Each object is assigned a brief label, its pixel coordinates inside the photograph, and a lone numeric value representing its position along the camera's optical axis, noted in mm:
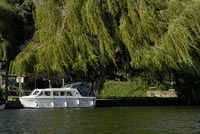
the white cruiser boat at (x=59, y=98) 44219
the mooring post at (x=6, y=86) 44328
